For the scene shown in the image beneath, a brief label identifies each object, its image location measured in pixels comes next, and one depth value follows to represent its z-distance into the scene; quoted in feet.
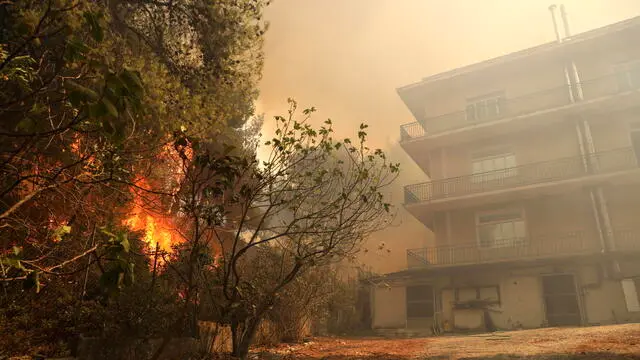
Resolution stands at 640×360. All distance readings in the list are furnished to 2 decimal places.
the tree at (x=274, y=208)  18.54
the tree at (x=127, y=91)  7.84
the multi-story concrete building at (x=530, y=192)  57.36
